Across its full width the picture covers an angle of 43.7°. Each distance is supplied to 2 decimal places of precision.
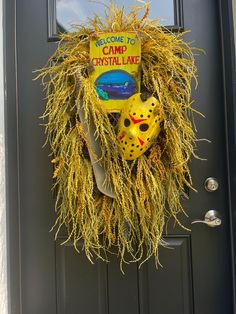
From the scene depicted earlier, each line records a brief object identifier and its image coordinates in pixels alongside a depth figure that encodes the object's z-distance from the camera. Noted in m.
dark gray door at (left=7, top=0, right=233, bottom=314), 1.23
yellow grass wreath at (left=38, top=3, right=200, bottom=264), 1.05
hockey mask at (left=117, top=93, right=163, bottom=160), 1.01
